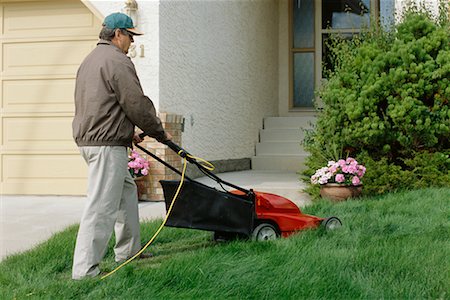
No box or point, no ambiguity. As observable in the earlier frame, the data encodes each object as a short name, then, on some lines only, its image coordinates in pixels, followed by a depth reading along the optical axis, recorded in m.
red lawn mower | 4.87
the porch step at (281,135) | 12.99
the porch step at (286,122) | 13.37
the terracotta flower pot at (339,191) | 7.93
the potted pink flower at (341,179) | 7.93
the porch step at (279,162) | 12.26
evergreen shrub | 8.19
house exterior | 8.88
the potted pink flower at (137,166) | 8.35
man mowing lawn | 4.40
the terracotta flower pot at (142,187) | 8.65
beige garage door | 9.01
